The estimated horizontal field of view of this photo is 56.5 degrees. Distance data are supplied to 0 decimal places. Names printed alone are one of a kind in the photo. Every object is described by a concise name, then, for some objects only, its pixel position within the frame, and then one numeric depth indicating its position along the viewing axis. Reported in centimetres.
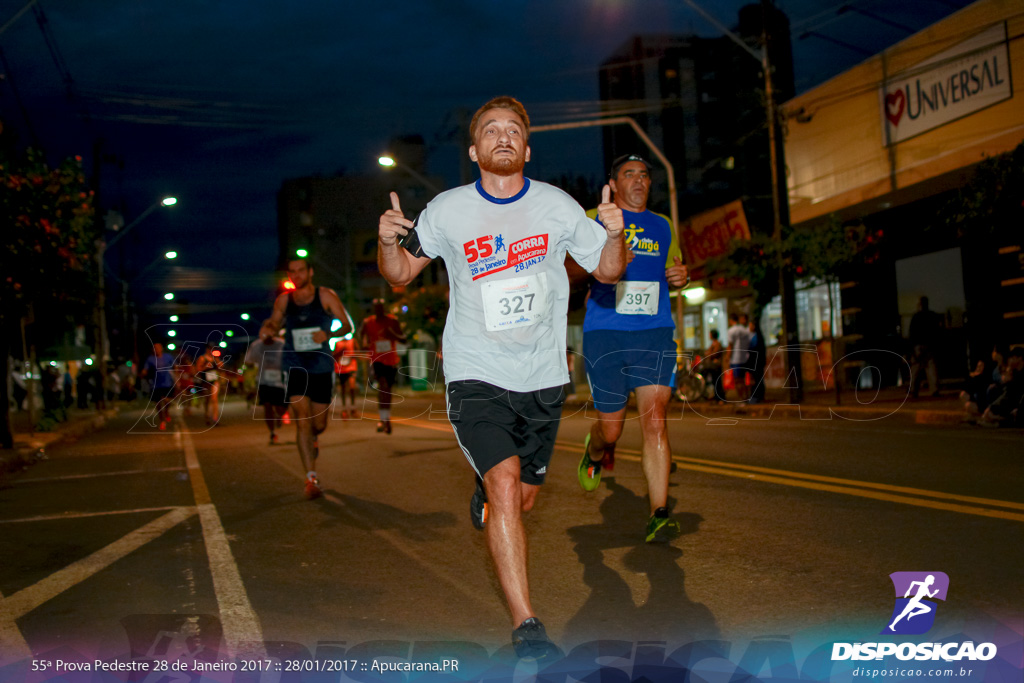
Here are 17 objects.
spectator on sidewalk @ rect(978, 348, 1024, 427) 1145
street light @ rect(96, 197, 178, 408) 3189
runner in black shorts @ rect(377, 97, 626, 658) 396
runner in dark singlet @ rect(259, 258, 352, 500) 849
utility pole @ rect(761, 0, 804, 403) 1947
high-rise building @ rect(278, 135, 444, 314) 10088
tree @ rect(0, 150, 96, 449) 1456
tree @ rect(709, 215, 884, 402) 1953
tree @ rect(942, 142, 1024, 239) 1294
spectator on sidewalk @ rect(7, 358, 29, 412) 3800
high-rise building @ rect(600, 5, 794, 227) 6456
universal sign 1784
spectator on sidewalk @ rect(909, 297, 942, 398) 1680
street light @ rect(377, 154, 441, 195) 2766
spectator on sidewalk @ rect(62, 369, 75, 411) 3764
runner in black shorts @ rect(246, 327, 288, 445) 1383
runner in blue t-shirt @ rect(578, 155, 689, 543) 585
